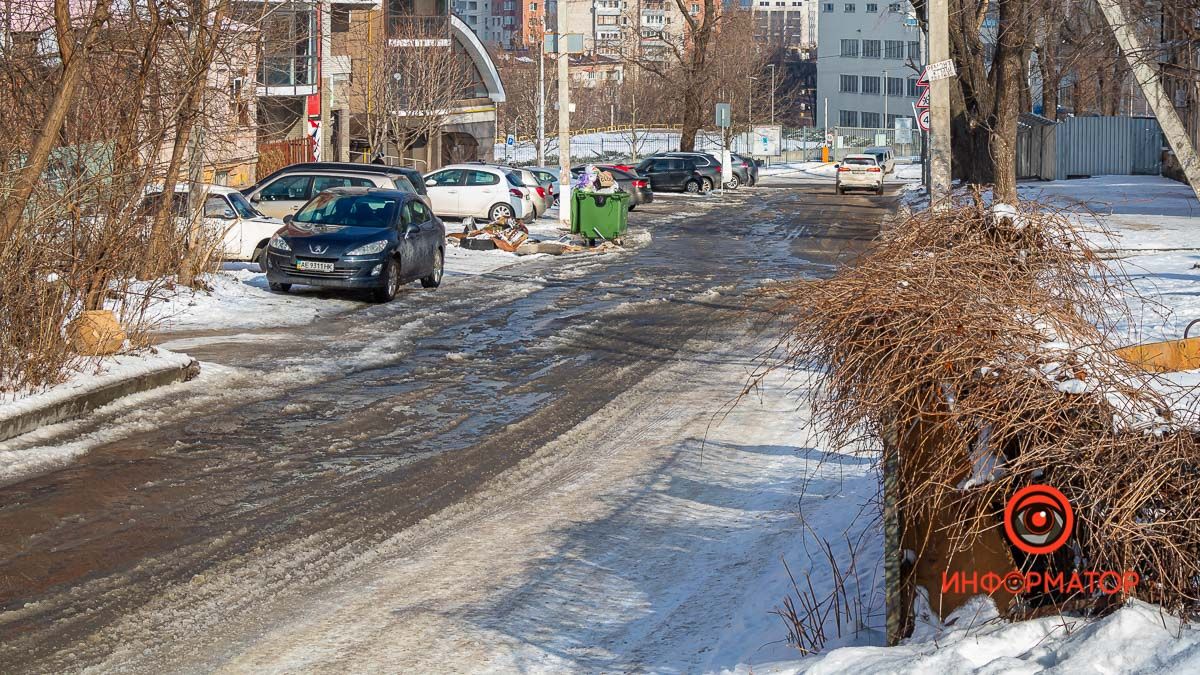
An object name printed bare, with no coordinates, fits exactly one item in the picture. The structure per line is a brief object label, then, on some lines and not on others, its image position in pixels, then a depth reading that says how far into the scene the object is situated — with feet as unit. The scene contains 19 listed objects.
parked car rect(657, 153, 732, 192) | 179.73
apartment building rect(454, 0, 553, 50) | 575.71
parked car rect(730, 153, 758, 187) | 197.88
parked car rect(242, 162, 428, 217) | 83.71
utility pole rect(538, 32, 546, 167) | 183.52
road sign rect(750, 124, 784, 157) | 304.09
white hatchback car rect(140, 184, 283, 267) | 74.13
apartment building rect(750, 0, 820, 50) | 595.60
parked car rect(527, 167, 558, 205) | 132.05
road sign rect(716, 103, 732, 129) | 182.04
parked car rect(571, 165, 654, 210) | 144.05
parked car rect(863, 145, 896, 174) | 211.76
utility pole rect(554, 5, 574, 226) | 107.24
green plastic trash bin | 96.37
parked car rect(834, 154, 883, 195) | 168.45
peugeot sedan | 60.75
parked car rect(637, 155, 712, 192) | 178.19
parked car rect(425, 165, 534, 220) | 111.24
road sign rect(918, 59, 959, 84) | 50.47
